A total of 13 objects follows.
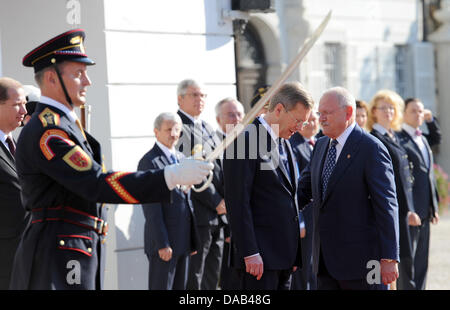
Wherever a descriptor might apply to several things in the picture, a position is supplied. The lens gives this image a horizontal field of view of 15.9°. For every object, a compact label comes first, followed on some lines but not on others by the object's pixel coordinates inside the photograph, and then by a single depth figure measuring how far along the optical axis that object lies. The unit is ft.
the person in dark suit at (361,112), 50.76
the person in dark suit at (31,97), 38.13
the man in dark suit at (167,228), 40.92
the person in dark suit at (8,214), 33.41
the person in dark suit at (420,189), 50.73
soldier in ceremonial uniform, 23.77
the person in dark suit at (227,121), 47.44
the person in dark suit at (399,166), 48.99
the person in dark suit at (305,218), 45.79
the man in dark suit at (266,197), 32.11
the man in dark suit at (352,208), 31.53
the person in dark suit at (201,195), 44.79
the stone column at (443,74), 117.95
